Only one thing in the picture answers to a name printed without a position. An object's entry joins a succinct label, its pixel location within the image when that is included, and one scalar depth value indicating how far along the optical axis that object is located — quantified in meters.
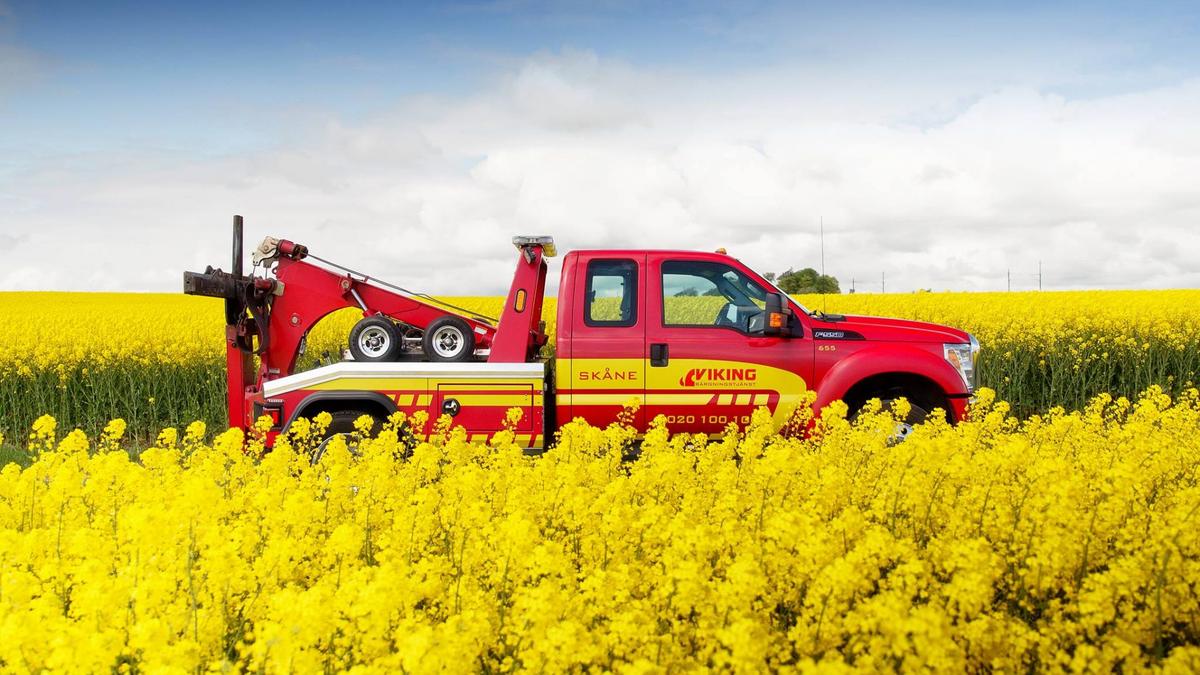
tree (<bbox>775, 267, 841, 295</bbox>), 41.34
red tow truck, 7.24
